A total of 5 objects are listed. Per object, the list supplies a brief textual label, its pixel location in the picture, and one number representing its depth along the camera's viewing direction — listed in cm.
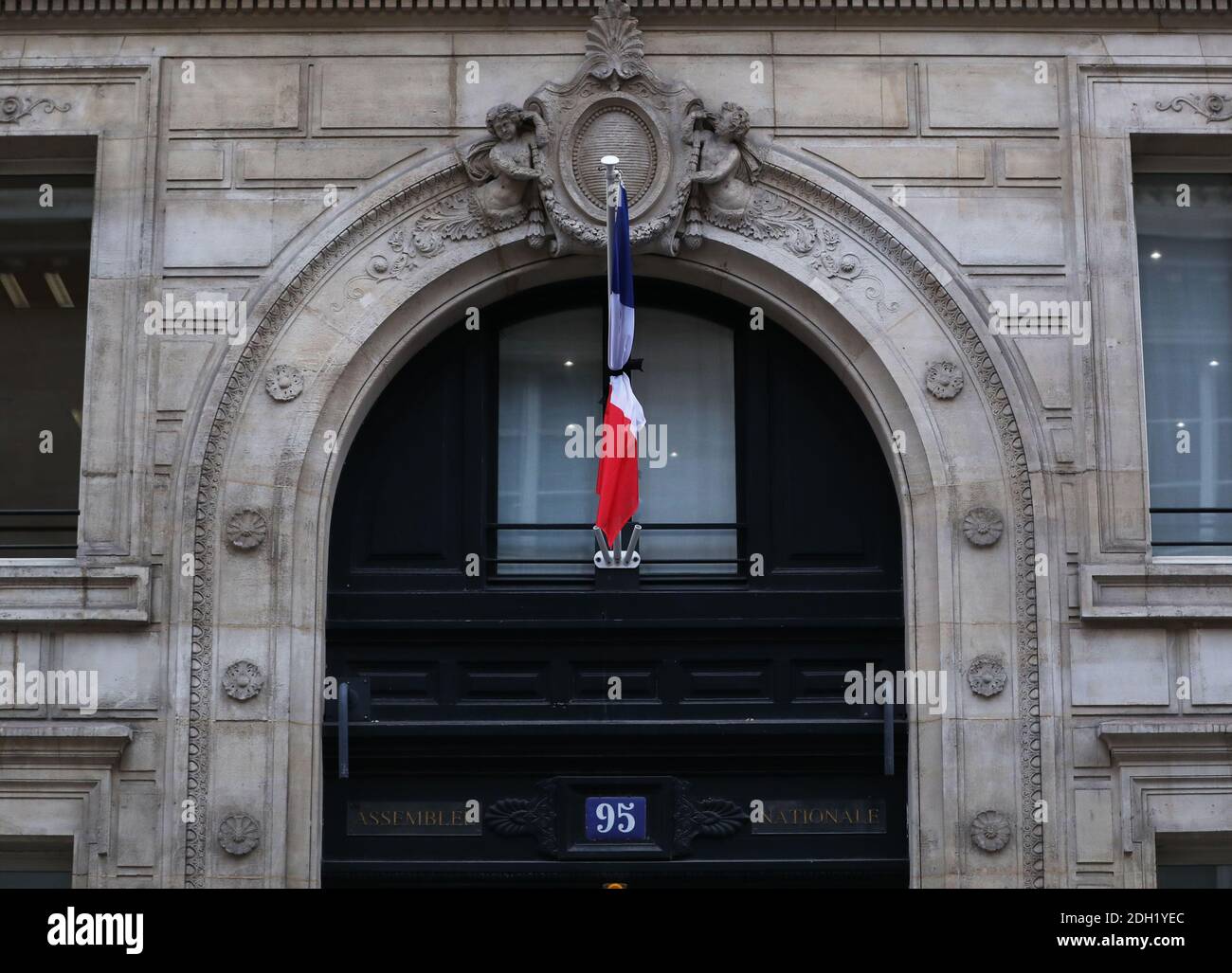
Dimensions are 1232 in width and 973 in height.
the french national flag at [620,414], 1458
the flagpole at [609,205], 1455
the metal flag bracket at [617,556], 1520
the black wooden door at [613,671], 1484
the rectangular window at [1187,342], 1531
